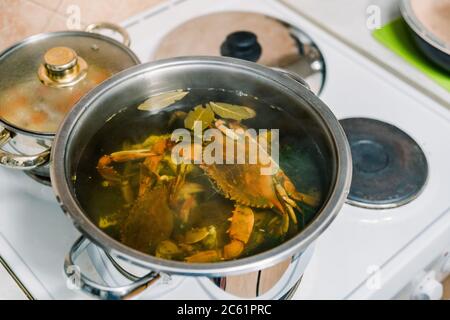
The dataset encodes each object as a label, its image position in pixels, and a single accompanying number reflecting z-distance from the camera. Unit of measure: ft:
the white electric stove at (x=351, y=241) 2.22
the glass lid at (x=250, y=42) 2.94
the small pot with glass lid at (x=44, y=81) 2.30
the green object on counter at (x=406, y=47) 2.91
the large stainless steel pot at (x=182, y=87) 1.65
